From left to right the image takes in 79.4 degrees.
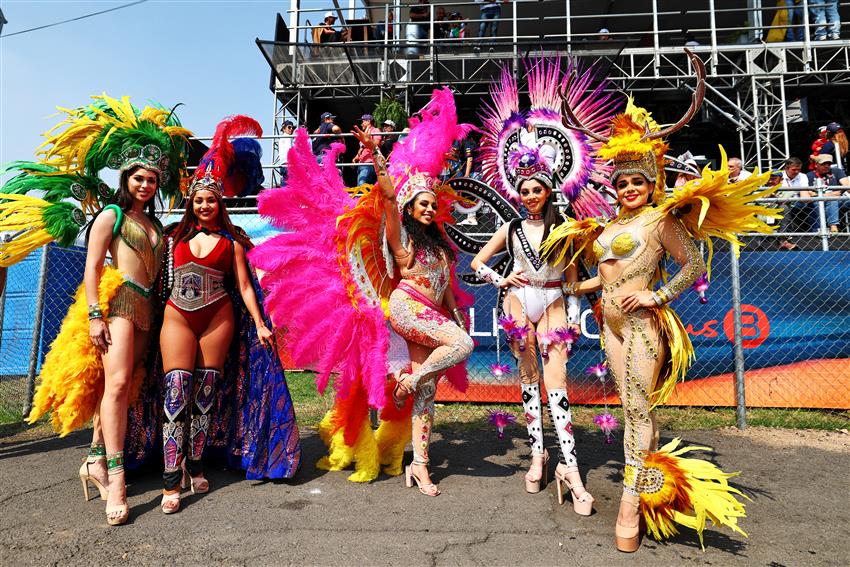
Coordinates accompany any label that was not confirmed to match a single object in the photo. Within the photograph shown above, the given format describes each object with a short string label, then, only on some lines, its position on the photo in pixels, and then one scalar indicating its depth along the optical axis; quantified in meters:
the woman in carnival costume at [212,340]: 3.18
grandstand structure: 10.34
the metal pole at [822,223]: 5.32
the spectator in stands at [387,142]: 7.88
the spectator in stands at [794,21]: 10.80
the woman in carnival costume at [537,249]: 3.29
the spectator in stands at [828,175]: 6.92
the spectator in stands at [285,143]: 8.38
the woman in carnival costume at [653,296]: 2.62
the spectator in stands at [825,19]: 10.23
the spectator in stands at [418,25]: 11.51
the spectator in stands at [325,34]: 12.03
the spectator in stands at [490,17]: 11.40
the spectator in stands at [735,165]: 5.48
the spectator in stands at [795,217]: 5.62
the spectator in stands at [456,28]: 11.37
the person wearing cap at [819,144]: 8.02
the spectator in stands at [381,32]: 12.16
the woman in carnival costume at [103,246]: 3.07
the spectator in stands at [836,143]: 7.80
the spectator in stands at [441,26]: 11.76
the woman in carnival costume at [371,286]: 3.39
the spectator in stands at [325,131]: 8.91
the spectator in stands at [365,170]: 7.36
